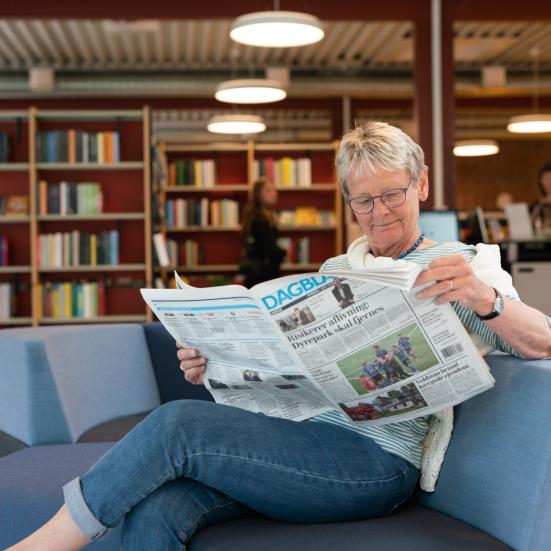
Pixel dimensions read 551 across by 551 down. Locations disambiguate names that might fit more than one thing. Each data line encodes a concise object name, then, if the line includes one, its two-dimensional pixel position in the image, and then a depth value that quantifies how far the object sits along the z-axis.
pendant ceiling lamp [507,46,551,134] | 9.96
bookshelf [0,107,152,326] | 6.52
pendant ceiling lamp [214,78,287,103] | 7.62
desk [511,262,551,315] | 6.63
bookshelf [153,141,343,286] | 9.00
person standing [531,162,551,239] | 7.48
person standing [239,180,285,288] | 7.51
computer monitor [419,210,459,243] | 6.24
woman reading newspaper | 1.50
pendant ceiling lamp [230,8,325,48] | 5.32
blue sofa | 1.45
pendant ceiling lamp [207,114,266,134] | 9.37
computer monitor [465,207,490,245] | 6.94
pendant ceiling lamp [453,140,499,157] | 12.64
